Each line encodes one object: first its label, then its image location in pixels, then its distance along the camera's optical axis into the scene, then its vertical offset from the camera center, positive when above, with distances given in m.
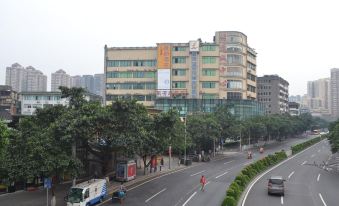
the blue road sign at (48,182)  33.12 -5.63
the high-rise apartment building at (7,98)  131.04 +7.02
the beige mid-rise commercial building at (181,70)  120.62 +15.83
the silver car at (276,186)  41.44 -7.26
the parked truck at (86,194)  33.47 -6.83
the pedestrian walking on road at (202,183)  43.71 -7.37
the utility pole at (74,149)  39.31 -3.18
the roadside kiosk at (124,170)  48.62 -6.58
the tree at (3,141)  32.03 -1.99
